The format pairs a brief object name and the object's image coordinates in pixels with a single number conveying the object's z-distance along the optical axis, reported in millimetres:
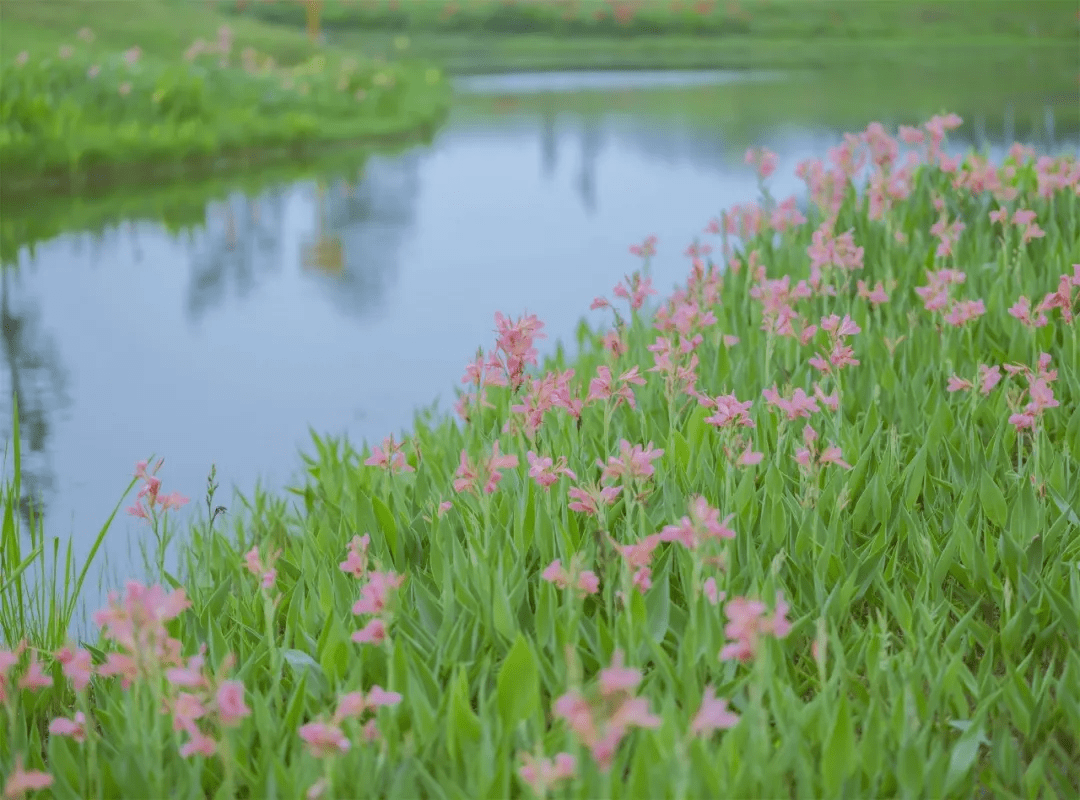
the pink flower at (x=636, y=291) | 3998
